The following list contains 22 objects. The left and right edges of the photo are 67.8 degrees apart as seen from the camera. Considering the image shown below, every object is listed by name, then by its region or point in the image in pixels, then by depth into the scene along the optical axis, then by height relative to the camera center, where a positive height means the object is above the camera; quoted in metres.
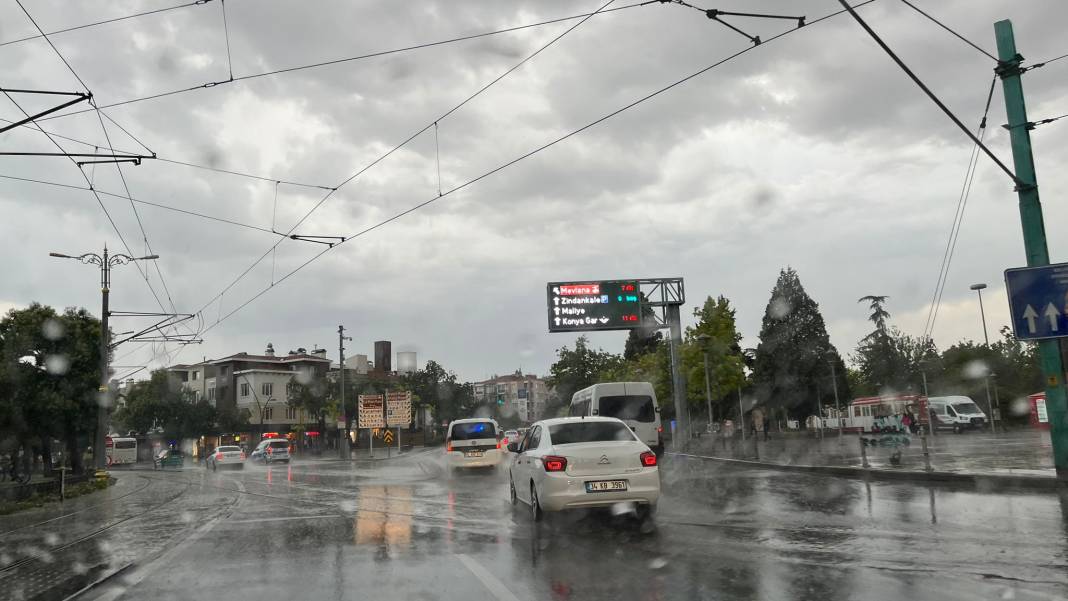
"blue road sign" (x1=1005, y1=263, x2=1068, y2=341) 14.19 +1.38
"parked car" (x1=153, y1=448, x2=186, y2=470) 56.28 -2.50
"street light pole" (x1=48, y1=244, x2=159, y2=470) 26.78 +2.35
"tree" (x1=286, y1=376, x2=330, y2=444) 76.75 +1.94
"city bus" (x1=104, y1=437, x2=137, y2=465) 68.94 -2.03
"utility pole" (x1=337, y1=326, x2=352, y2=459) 54.56 +3.98
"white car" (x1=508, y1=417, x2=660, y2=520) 10.13 -0.94
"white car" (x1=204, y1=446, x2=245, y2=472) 45.06 -2.03
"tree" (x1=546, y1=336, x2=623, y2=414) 102.75 +4.66
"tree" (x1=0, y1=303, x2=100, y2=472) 24.65 +1.81
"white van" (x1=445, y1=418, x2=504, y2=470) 26.38 -1.21
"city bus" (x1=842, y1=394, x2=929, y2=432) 47.84 -1.47
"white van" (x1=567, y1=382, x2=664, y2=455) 24.72 -0.20
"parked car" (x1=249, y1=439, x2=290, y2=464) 48.22 -1.90
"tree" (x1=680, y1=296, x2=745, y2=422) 53.38 +2.87
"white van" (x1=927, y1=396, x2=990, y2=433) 46.09 -1.88
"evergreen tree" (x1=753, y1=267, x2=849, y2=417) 70.12 +3.22
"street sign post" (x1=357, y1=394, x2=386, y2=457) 52.41 +0.17
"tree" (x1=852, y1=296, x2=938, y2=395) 75.94 +2.89
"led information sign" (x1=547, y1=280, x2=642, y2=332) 35.09 +4.25
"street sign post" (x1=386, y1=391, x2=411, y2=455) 56.19 +0.40
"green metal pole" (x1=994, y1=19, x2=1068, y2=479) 14.48 +3.27
